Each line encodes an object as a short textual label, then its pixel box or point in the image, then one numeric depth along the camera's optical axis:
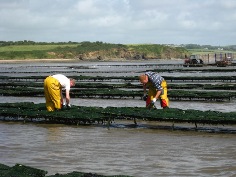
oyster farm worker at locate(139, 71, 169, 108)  14.48
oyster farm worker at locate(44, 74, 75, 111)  15.21
